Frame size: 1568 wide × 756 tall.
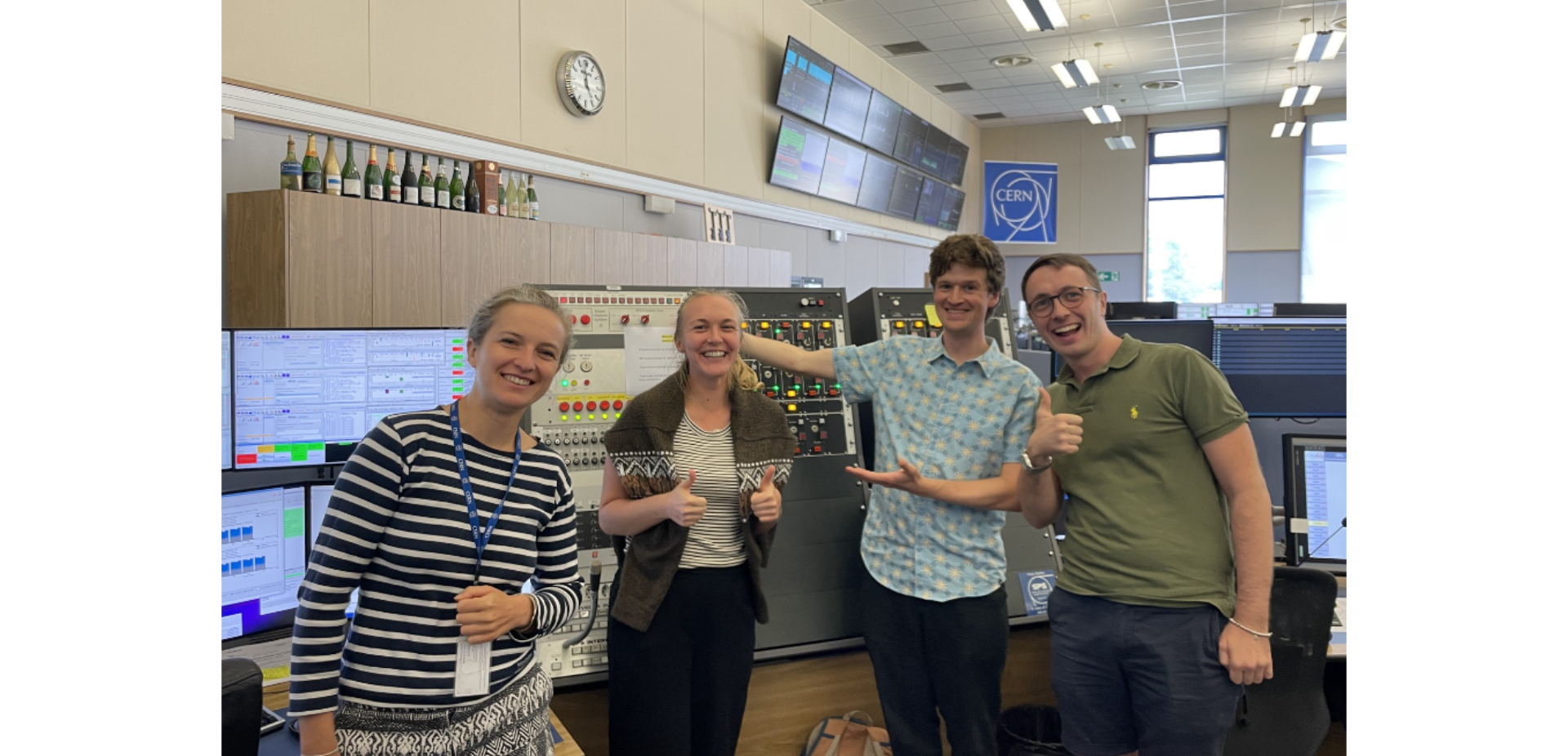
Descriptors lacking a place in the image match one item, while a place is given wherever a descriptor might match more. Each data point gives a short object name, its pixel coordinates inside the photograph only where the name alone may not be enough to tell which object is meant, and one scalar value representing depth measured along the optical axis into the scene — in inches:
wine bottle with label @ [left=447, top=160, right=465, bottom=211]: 170.2
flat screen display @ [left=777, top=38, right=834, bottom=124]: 298.0
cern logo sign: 433.1
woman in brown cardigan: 78.6
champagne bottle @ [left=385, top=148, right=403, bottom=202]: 158.9
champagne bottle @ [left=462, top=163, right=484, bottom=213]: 177.5
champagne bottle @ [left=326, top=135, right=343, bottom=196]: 145.4
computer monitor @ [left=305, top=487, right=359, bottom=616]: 74.8
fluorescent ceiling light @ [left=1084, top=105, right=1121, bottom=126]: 368.8
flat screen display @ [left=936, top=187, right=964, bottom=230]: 465.7
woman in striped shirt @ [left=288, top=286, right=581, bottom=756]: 54.7
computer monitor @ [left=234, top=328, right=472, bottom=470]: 89.0
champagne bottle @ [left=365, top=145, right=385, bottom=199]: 161.3
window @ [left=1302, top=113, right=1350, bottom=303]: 452.1
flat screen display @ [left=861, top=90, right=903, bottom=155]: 363.3
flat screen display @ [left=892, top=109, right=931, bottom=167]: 392.5
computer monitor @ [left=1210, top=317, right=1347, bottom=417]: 126.3
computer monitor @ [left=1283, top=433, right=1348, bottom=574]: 113.0
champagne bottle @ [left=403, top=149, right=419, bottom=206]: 159.9
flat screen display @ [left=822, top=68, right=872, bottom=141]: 330.3
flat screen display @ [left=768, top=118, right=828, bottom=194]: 306.8
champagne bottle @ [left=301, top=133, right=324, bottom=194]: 142.5
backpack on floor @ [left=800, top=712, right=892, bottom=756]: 105.7
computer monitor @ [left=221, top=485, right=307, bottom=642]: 69.8
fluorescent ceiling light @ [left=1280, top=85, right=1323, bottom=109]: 350.2
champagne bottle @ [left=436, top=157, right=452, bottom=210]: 167.5
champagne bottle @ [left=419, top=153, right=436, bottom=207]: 162.7
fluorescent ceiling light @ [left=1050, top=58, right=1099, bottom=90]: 313.9
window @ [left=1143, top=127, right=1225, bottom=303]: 478.9
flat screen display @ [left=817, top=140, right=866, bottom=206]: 343.0
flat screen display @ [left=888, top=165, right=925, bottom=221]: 405.1
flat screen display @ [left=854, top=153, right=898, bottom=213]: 375.2
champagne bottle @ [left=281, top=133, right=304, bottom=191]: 142.6
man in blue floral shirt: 82.6
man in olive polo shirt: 74.5
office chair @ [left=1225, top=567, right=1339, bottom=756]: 86.4
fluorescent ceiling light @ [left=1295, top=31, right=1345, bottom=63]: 283.4
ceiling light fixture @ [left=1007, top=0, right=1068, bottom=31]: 237.1
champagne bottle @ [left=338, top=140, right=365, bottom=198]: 151.8
